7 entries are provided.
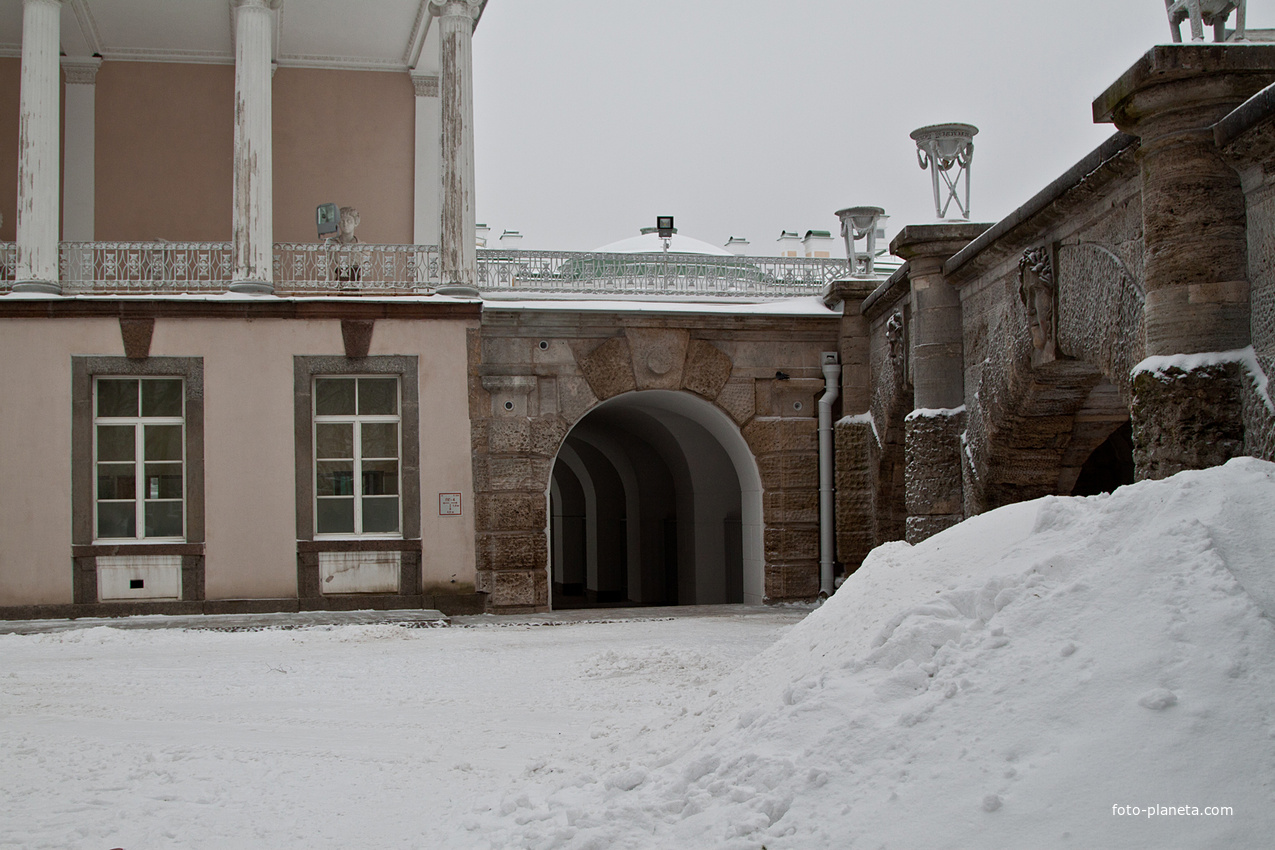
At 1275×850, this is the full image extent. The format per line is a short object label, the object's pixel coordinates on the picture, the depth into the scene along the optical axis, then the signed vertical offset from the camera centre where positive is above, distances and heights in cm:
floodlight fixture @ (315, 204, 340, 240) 1401 +314
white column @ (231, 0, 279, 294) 1300 +366
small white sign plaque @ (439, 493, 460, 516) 1312 -28
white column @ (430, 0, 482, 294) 1333 +379
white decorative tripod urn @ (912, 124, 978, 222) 1058 +293
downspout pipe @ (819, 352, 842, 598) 1392 +1
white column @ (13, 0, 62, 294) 1275 +361
